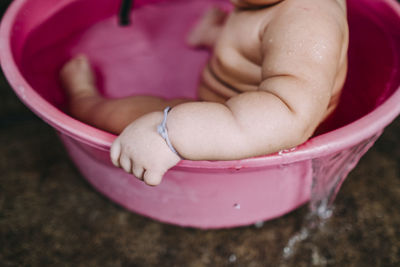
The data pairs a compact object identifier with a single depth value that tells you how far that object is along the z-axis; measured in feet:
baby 2.10
